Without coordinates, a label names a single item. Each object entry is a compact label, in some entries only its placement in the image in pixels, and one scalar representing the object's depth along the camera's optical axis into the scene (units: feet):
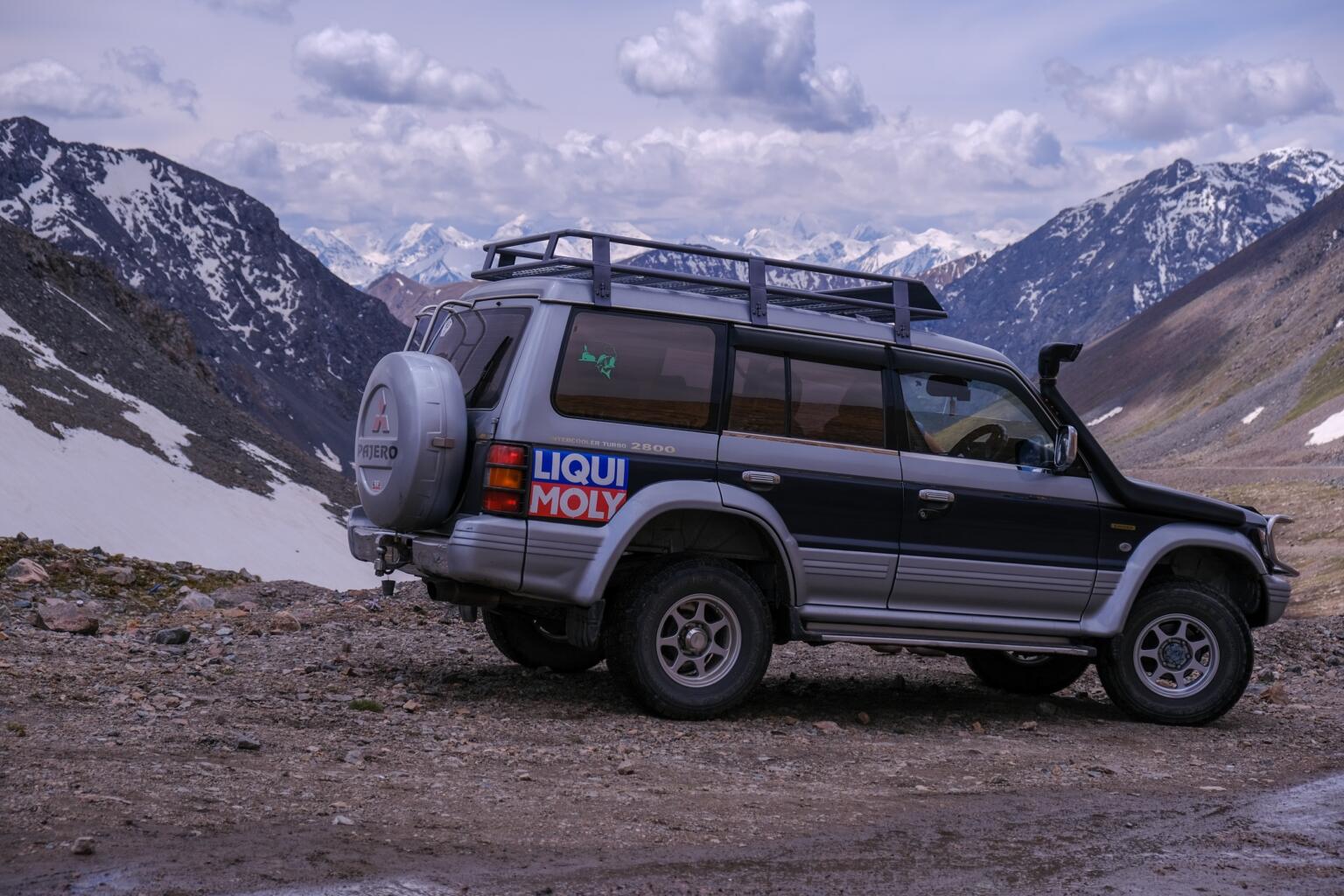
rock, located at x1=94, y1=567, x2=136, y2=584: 54.85
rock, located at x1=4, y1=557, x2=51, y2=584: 48.42
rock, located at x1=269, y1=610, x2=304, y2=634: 37.63
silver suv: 26.32
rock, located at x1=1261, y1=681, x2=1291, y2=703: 36.47
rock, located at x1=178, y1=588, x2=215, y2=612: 49.01
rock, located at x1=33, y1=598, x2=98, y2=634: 34.99
